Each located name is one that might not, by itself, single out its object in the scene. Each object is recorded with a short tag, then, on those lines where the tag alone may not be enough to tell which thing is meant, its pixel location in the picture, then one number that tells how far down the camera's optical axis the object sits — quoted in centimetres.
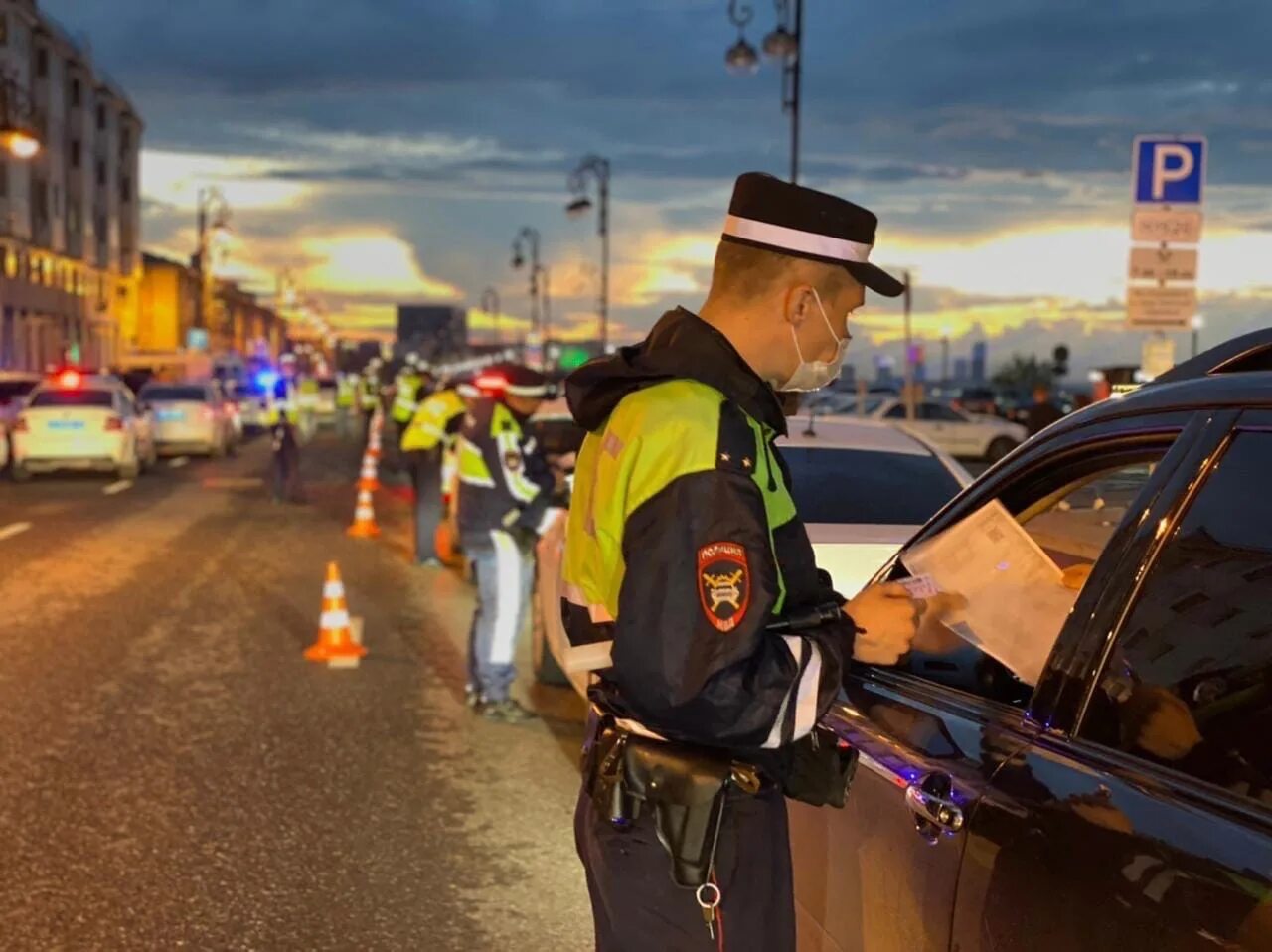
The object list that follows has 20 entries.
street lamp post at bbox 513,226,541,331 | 5098
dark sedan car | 196
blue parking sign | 891
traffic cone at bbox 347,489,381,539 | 1559
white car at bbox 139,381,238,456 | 2864
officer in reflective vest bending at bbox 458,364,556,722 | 759
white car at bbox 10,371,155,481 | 2220
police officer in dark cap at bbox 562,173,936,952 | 217
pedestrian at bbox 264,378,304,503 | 1850
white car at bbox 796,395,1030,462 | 3366
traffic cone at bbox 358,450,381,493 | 1688
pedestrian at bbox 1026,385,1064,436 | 1783
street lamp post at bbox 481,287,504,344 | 7844
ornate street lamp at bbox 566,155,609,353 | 3400
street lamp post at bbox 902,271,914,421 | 2959
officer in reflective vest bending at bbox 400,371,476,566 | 1202
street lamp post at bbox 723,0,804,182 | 1955
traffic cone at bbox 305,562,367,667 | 890
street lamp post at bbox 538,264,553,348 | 6209
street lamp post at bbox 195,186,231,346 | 5498
